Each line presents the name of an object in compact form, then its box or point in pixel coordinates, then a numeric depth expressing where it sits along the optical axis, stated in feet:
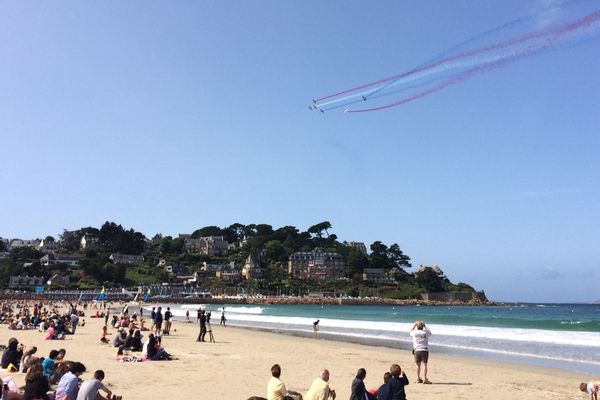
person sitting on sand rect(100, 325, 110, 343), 69.39
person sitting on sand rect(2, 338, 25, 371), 41.57
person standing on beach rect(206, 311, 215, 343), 79.97
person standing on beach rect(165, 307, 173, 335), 90.94
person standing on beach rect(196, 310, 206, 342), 78.54
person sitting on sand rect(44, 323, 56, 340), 70.77
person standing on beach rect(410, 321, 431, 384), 43.19
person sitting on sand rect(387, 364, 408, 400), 29.99
